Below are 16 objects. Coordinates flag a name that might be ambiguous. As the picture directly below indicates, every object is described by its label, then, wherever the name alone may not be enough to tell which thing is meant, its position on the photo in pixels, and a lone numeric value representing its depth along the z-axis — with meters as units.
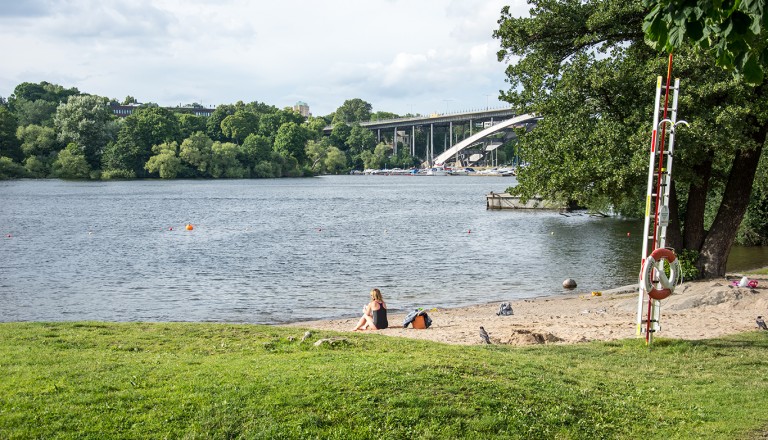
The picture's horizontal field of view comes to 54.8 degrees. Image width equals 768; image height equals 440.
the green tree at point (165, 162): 121.56
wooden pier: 62.59
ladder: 10.71
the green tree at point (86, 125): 117.94
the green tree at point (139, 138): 119.25
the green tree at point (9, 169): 110.46
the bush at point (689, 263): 18.88
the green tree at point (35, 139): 116.25
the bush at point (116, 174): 118.25
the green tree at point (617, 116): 16.45
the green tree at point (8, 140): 116.19
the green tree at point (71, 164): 114.75
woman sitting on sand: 15.23
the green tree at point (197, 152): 124.88
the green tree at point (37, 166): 114.69
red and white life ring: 10.62
